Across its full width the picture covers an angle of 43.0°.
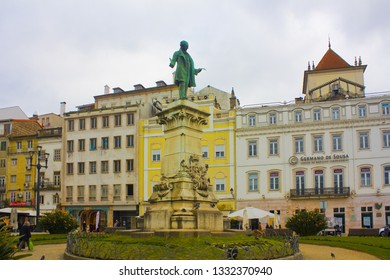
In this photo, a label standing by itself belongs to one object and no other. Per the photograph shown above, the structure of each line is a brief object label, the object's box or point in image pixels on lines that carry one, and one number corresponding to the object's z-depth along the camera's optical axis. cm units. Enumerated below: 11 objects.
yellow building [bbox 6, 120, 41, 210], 5894
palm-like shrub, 1020
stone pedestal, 1889
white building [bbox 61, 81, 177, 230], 5425
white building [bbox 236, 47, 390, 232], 4503
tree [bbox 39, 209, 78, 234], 3170
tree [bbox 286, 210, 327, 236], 3006
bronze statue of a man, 2194
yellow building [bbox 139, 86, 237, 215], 4997
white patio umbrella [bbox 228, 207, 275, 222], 3300
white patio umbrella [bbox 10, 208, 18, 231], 3901
